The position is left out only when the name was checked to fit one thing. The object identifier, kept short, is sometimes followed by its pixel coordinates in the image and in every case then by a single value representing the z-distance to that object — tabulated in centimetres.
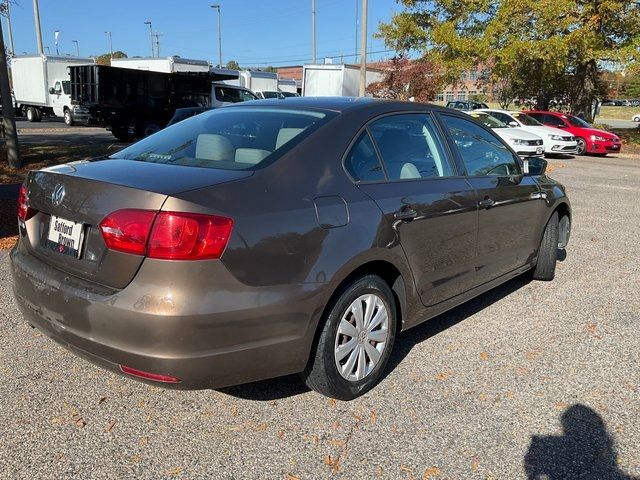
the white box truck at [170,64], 2722
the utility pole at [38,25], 2892
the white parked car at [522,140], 1706
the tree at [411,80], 3050
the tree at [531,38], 2164
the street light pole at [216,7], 6878
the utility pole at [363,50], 2238
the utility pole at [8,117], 1061
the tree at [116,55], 9216
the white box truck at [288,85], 4234
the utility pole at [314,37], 4461
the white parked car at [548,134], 1933
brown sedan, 237
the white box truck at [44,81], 2644
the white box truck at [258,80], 3431
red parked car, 2073
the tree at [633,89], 6619
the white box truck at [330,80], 2825
